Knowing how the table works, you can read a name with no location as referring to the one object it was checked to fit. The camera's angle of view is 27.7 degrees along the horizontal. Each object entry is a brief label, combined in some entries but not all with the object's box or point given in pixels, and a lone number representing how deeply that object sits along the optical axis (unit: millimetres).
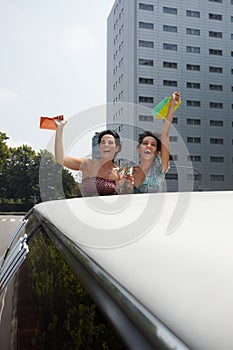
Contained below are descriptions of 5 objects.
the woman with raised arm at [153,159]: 3904
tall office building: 72812
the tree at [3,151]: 64312
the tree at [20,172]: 74812
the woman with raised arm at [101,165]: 3811
